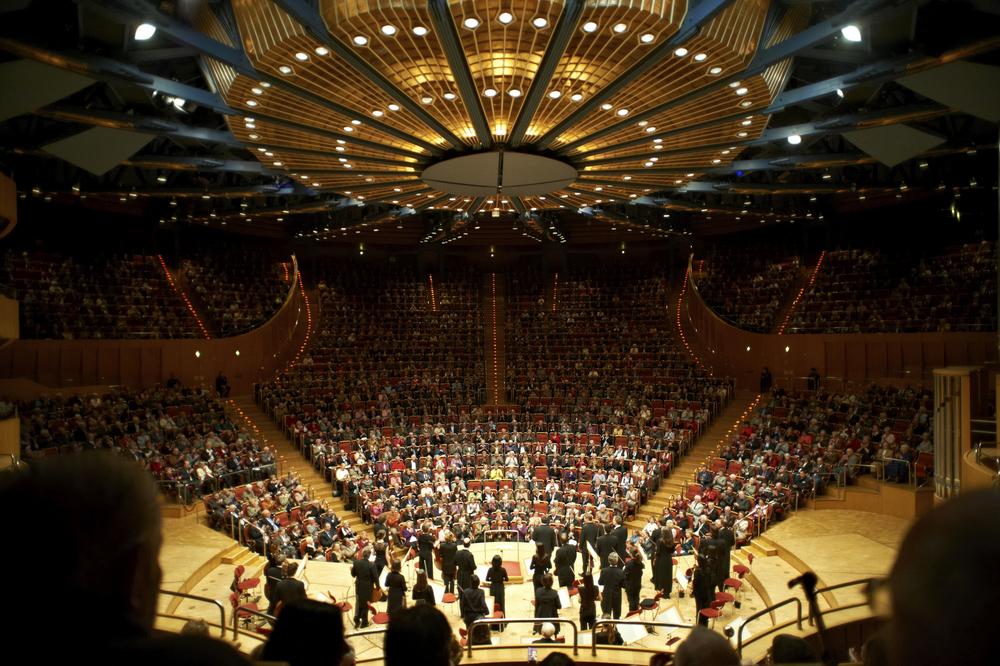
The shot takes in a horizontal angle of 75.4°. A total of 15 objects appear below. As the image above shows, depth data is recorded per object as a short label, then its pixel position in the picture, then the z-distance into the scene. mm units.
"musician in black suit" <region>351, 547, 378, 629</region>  9930
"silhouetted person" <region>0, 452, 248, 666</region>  787
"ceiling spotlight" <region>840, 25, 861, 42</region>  8623
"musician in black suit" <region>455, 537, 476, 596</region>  10867
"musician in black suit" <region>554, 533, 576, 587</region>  11211
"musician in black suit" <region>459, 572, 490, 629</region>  9398
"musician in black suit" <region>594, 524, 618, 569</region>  11328
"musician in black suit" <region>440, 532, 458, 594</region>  11383
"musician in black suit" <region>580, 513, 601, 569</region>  12566
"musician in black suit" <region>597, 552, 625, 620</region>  10227
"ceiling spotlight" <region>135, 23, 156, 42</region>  8398
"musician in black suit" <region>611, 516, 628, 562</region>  11743
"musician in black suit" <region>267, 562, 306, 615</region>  8258
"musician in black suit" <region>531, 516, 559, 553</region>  12227
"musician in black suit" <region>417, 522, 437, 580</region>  11969
